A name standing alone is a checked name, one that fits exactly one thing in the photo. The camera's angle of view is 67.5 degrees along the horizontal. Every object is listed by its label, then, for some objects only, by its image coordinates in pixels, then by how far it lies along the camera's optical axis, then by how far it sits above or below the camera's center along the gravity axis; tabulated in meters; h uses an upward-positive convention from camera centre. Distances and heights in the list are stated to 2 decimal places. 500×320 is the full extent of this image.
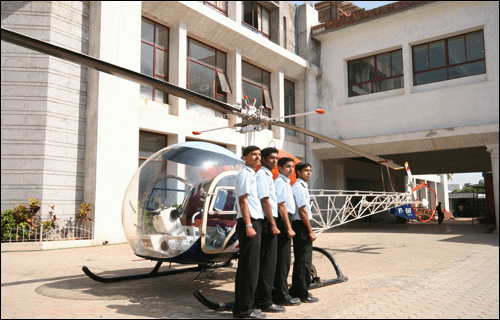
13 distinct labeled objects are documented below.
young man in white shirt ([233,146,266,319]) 4.32 -0.55
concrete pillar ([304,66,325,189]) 21.92 +4.33
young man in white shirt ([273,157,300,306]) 4.89 -0.59
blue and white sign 12.21 -0.51
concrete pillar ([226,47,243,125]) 18.33 +5.95
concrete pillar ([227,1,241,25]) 17.94 +8.90
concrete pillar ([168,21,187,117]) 15.42 +5.55
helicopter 5.25 -0.14
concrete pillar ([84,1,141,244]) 12.34 +2.28
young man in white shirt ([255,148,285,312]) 4.61 -0.63
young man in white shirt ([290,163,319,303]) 5.07 -0.68
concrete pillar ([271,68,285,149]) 21.06 +5.51
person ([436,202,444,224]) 26.96 -1.48
